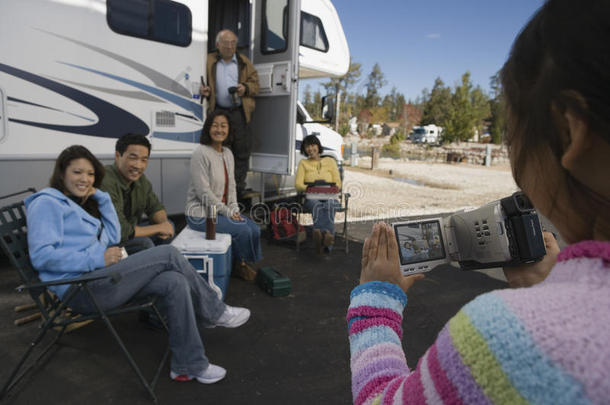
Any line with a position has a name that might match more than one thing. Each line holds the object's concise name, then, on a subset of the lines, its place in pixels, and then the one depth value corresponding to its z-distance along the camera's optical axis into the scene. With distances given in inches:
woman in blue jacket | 79.8
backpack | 192.9
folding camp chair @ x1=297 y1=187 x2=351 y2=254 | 182.8
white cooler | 114.7
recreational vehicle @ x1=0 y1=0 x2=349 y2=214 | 130.7
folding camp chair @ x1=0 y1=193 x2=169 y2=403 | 77.2
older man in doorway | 181.8
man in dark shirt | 111.7
